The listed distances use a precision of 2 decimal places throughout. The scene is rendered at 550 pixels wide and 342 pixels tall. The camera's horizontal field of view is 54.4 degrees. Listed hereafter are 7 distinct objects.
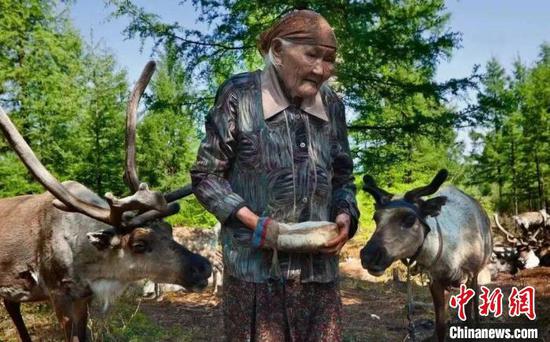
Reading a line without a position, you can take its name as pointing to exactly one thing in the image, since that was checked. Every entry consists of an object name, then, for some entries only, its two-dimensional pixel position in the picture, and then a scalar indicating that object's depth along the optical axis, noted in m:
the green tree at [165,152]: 19.12
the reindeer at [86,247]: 4.00
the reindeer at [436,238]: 4.84
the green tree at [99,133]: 15.24
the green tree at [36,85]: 13.74
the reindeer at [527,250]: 14.77
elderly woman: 2.19
